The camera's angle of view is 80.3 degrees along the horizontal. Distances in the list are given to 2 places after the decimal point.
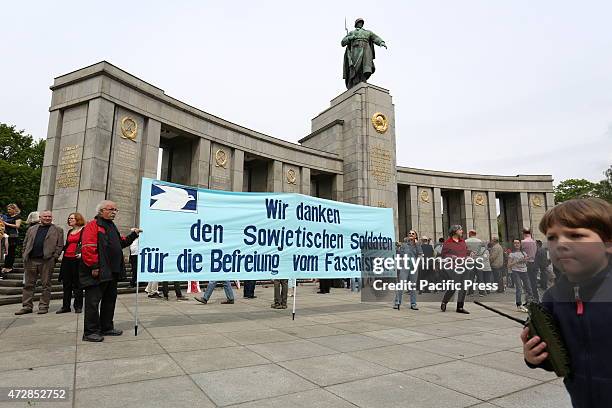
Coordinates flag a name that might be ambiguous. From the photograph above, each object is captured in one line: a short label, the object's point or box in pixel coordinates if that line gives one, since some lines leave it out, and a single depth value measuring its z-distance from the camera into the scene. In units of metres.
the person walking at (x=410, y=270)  9.16
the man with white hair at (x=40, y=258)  7.45
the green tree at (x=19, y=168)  31.42
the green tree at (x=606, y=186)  49.81
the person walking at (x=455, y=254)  8.34
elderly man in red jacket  5.23
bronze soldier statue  25.52
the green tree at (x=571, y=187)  57.53
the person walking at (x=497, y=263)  9.68
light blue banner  6.05
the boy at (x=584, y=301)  1.35
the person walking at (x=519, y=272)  9.38
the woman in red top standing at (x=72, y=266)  7.65
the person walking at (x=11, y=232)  9.45
